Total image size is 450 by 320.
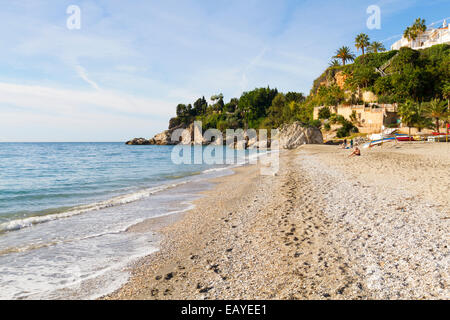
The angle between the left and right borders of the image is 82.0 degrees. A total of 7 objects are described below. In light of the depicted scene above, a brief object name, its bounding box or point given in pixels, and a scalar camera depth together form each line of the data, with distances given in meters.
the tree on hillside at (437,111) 43.19
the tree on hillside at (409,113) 44.05
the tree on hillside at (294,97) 99.68
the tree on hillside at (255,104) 107.19
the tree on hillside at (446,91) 49.44
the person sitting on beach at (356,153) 26.30
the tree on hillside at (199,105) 133.25
